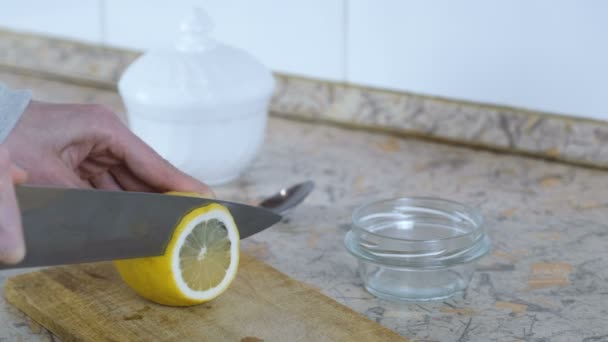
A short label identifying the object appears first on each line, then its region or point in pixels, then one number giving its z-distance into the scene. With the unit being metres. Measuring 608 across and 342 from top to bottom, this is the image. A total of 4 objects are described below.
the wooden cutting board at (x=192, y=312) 0.76
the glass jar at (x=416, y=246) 0.80
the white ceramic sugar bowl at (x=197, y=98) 0.97
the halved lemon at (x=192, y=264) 0.79
